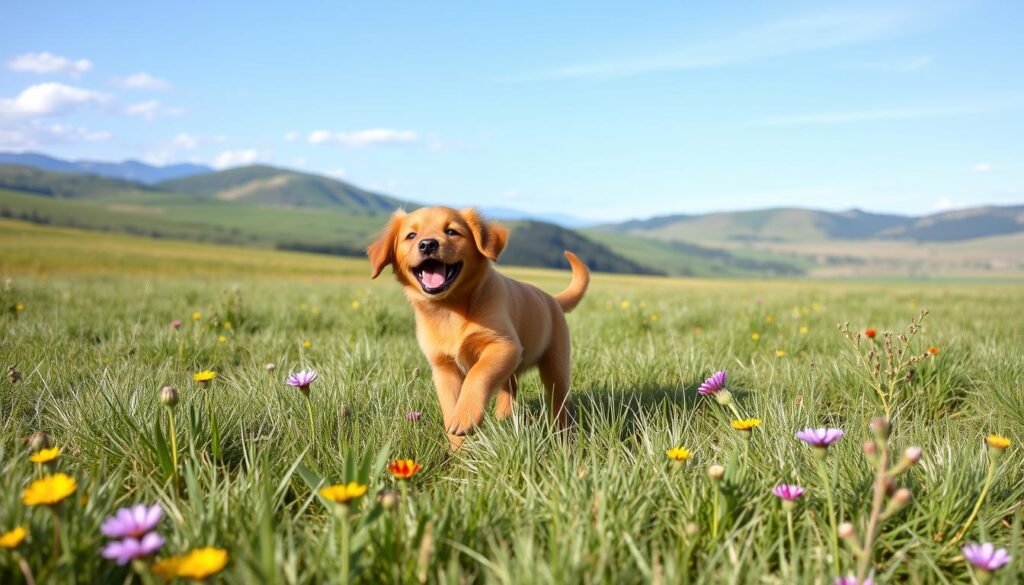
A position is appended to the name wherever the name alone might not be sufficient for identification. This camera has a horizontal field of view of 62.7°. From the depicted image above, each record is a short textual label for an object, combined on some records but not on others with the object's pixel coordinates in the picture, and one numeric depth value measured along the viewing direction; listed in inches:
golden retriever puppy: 40.0
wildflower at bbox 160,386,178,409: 29.0
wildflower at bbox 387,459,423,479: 26.4
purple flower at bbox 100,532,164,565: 20.6
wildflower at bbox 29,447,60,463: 26.7
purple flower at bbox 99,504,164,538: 21.7
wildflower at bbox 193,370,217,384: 33.0
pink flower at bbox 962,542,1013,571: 22.2
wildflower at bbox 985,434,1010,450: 26.7
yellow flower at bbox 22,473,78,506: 22.0
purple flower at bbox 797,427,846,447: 26.9
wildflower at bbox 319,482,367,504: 22.0
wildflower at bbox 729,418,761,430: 28.8
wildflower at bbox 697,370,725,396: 34.4
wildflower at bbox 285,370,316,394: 33.4
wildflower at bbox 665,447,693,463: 28.2
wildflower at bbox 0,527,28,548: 21.0
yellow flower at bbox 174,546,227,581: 19.4
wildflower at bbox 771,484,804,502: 25.7
